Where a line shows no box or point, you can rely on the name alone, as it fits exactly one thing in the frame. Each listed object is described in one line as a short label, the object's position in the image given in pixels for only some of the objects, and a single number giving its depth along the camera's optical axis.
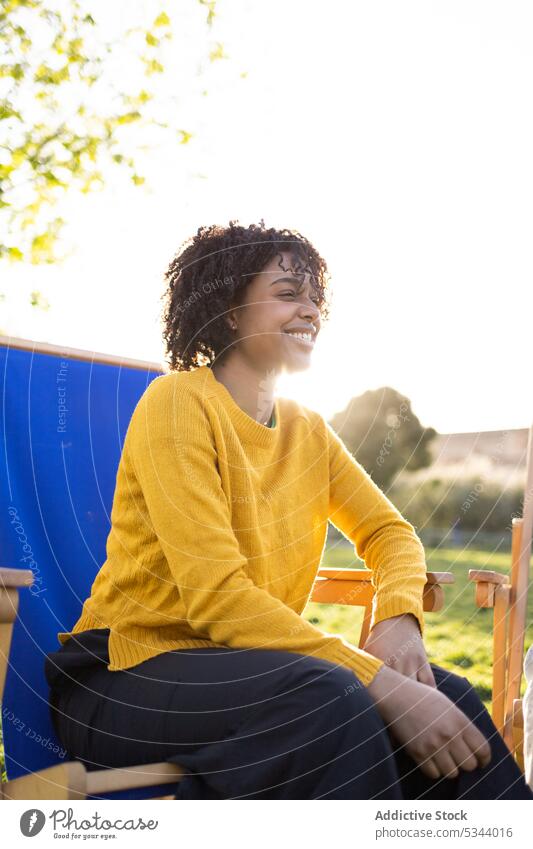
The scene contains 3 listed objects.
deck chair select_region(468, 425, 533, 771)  1.94
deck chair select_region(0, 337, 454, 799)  1.68
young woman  1.22
